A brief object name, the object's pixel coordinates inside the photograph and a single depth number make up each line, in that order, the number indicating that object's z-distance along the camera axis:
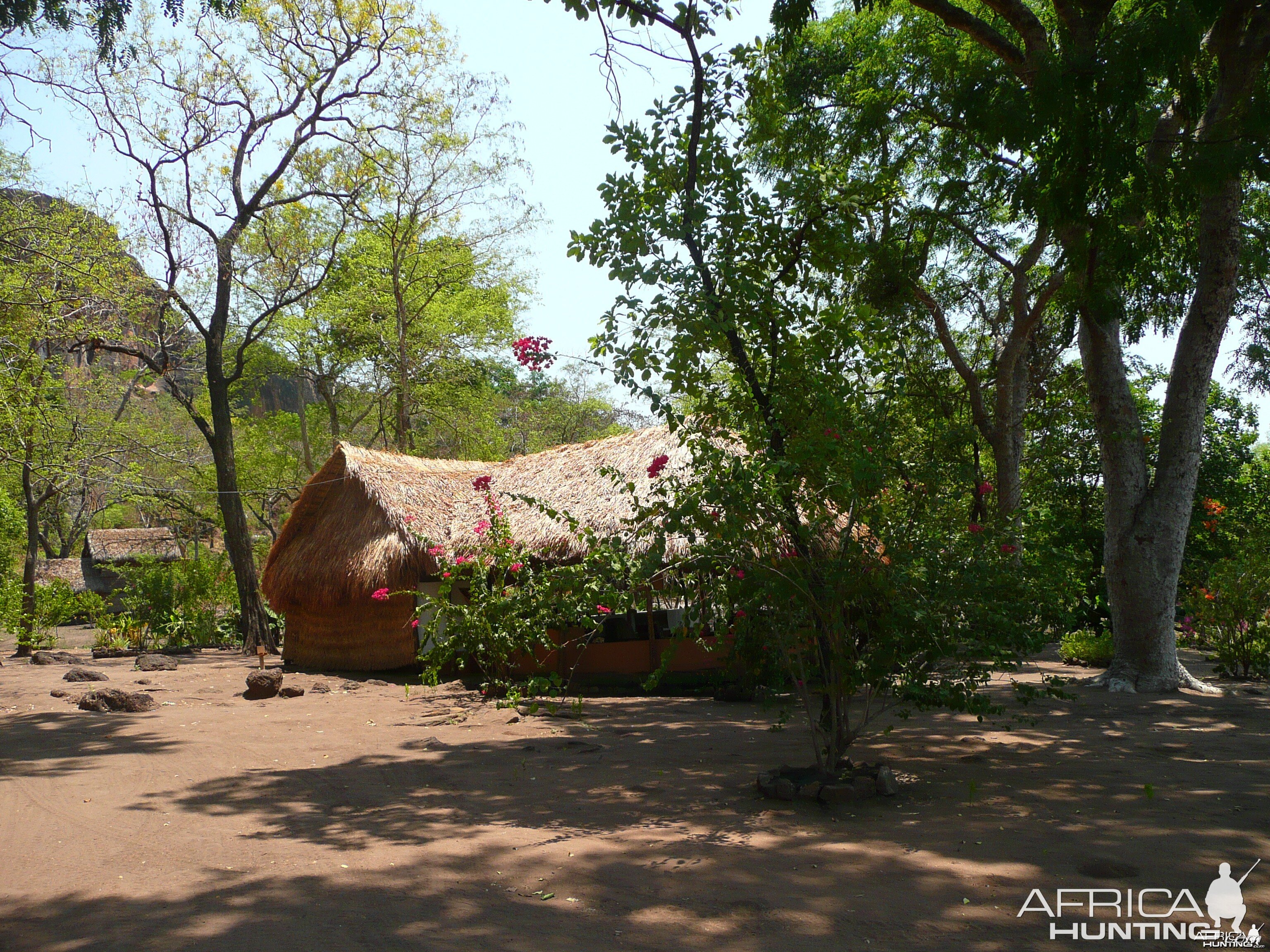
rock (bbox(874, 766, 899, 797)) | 5.32
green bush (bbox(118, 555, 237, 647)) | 18.06
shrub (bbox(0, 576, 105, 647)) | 15.16
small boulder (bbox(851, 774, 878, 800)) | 5.23
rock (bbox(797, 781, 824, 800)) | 5.28
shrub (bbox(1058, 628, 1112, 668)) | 11.48
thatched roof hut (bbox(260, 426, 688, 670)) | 12.05
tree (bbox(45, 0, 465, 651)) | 15.66
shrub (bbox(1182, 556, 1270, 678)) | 9.24
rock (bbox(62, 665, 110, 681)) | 11.66
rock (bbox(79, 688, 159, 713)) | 9.23
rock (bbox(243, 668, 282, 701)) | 10.48
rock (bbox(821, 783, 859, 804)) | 5.14
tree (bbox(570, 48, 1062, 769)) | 4.98
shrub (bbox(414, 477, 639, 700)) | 8.44
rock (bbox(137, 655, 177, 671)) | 13.45
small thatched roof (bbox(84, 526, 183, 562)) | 28.92
